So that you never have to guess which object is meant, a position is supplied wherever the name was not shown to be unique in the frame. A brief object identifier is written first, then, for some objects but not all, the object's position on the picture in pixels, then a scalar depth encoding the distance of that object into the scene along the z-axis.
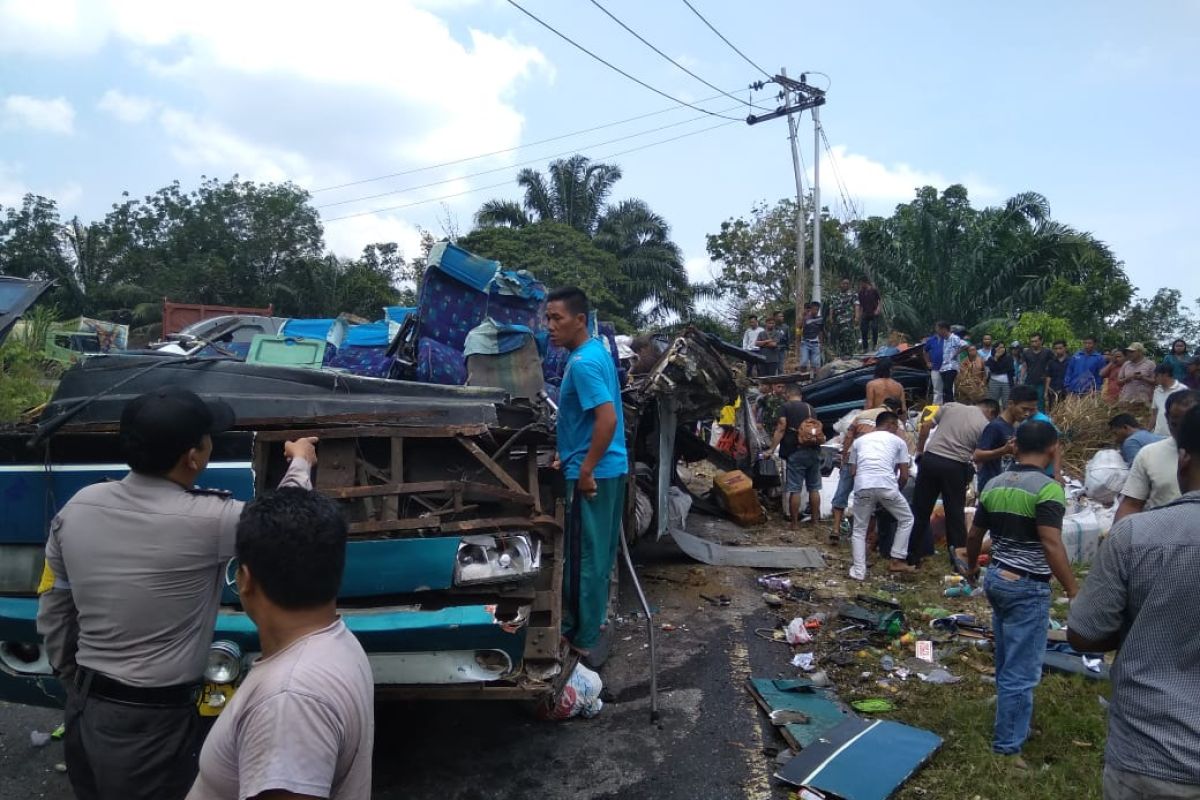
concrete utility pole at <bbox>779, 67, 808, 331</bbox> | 18.59
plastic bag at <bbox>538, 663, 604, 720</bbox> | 3.89
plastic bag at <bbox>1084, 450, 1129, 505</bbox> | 7.55
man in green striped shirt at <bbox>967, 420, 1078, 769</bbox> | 3.59
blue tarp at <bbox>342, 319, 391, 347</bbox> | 5.73
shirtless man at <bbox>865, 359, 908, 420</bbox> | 9.28
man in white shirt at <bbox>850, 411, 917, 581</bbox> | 6.93
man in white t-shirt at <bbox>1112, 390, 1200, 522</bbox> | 3.55
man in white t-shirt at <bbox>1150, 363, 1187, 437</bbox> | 7.82
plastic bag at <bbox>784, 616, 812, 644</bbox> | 5.27
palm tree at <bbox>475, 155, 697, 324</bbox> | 28.12
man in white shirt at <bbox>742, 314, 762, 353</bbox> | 13.74
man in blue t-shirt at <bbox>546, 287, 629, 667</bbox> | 3.72
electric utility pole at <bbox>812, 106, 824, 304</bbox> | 18.42
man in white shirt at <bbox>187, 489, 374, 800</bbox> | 1.32
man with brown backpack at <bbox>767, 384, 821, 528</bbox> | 8.91
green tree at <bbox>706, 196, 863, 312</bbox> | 25.61
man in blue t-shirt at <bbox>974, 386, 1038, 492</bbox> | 6.82
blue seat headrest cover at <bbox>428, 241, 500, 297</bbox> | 5.14
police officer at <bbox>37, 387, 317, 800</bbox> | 2.01
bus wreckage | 2.96
